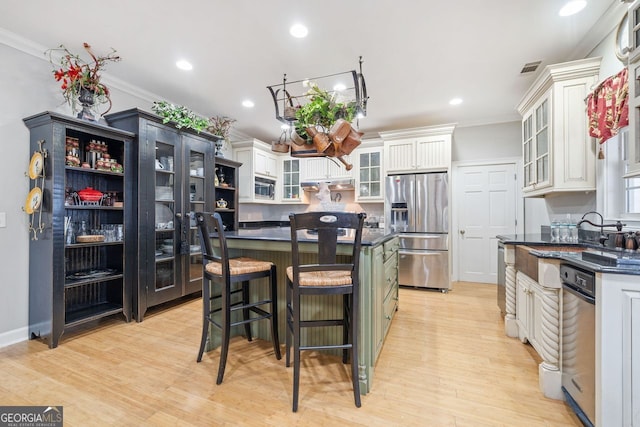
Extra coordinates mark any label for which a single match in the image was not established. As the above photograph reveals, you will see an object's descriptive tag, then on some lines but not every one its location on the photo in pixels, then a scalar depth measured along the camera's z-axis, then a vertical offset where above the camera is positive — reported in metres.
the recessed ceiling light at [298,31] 2.32 +1.57
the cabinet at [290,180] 5.59 +0.69
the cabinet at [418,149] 4.31 +1.03
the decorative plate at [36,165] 2.37 +0.42
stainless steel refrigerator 4.20 -0.20
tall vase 2.68 +1.09
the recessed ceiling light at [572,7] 2.05 +1.56
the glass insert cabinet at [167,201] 2.99 +0.16
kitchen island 1.81 -0.56
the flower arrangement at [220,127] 4.14 +1.34
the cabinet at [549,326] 1.73 -0.73
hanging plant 2.16 +0.81
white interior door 4.44 -0.03
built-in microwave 5.20 +0.48
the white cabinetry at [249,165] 5.01 +0.88
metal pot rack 2.30 +1.56
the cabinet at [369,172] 4.91 +0.75
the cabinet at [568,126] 2.41 +0.78
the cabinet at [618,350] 1.26 -0.63
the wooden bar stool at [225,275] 1.87 -0.44
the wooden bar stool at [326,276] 1.55 -0.39
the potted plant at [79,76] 2.60 +1.30
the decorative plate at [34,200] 2.38 +0.12
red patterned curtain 1.94 +0.79
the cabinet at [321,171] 5.17 +0.82
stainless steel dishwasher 1.39 -0.70
